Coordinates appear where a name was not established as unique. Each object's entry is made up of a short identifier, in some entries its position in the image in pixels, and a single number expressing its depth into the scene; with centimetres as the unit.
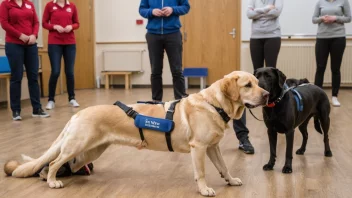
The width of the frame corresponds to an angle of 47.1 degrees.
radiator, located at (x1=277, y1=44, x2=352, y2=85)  884
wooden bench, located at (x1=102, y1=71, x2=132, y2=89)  973
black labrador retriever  264
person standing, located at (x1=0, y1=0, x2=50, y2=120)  474
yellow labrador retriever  226
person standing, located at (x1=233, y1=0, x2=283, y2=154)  418
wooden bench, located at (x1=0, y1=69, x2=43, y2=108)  593
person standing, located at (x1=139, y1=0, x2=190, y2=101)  386
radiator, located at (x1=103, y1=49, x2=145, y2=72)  987
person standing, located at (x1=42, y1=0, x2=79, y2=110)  575
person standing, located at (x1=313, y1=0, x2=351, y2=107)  565
